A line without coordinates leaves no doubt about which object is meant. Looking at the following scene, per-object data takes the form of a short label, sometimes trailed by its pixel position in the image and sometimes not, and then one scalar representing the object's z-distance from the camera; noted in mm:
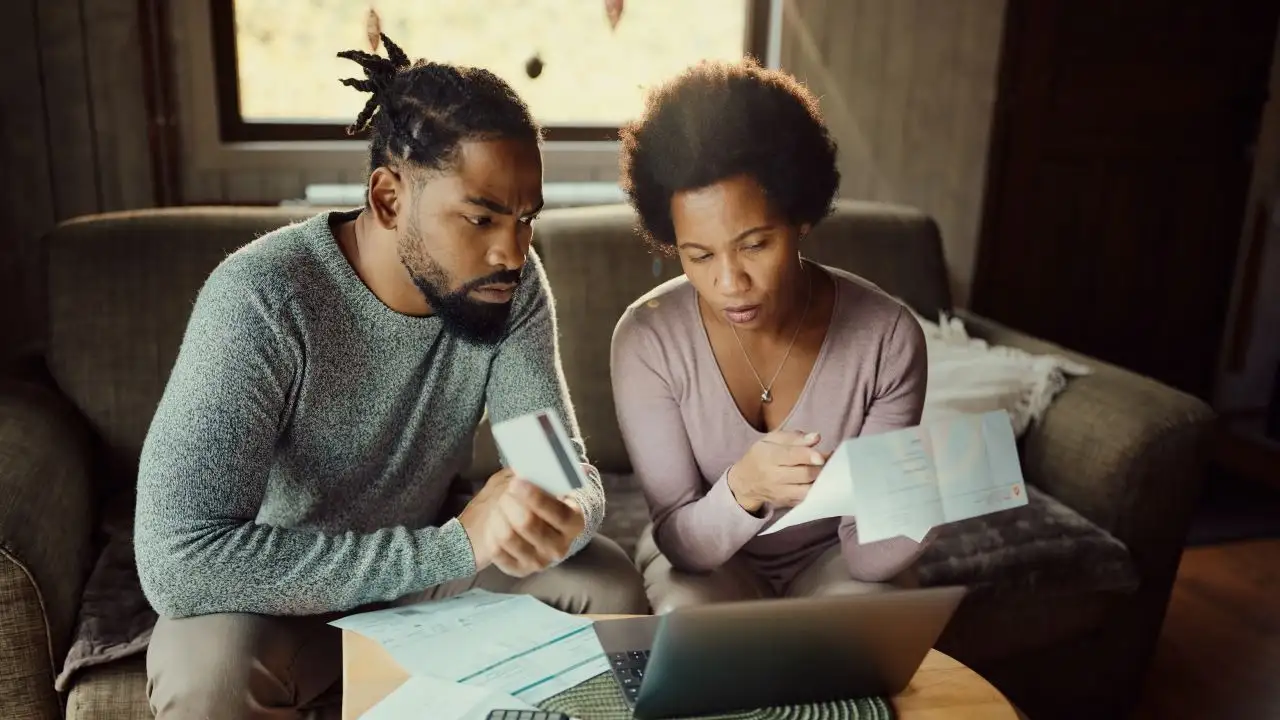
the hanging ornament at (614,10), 2398
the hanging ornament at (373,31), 2082
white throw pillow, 1953
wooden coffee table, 994
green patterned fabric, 987
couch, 1688
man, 1142
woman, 1294
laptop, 904
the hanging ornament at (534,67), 2428
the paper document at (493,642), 1021
